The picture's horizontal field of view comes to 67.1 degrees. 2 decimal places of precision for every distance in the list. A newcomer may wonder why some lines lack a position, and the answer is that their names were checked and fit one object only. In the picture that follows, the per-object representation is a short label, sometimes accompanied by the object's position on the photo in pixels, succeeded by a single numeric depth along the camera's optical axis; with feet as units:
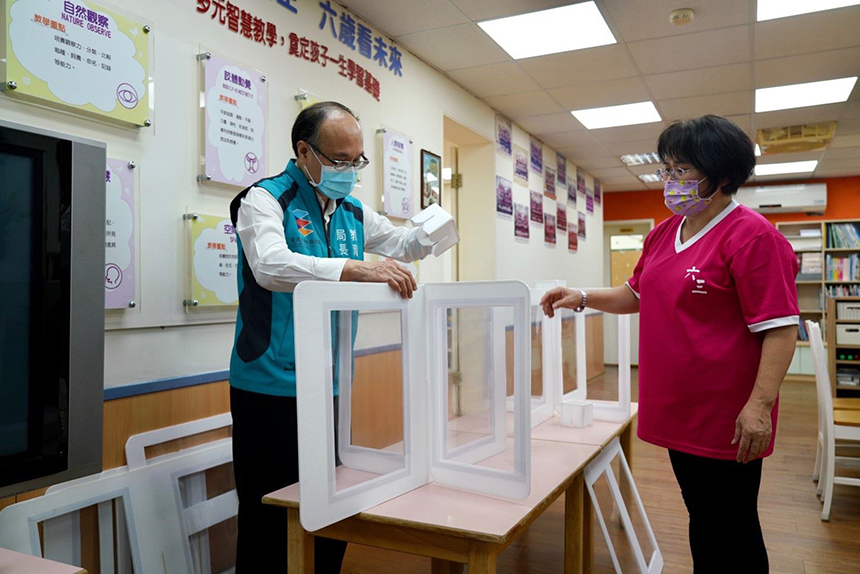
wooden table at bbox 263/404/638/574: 4.40
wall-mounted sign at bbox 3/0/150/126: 5.80
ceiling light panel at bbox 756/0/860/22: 10.91
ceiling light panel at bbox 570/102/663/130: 17.35
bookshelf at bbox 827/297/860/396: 14.43
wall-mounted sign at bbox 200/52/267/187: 7.82
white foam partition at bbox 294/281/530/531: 4.28
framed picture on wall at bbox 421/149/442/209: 13.24
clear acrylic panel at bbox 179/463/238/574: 7.28
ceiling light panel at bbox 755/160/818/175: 25.18
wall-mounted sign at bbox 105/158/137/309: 6.61
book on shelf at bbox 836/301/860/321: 14.75
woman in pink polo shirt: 4.83
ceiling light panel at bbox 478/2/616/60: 11.43
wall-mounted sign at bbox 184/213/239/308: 7.59
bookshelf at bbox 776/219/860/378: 27.58
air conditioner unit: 28.19
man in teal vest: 5.49
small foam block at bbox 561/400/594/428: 7.90
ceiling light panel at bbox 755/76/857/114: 15.46
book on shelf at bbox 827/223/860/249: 27.45
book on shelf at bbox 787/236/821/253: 28.07
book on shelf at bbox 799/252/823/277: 28.02
